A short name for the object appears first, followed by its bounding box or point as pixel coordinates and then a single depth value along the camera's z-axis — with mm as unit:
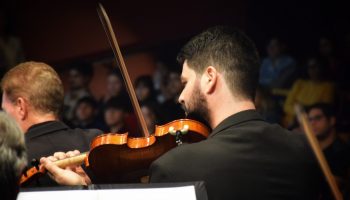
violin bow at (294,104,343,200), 2392
